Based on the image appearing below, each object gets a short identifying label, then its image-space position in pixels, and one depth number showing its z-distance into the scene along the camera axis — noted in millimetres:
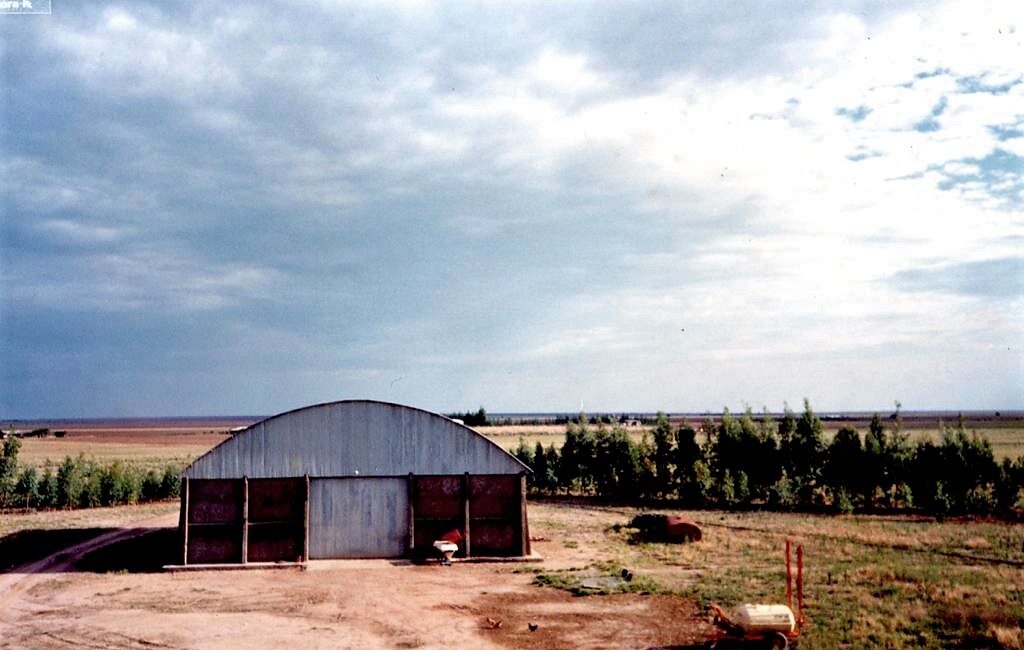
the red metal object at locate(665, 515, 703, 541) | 35156
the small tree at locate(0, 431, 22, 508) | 48328
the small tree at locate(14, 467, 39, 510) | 48062
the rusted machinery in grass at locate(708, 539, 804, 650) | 18172
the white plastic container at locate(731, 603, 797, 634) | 18156
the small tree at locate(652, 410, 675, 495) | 53656
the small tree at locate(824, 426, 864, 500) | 48344
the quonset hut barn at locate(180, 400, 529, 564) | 29578
